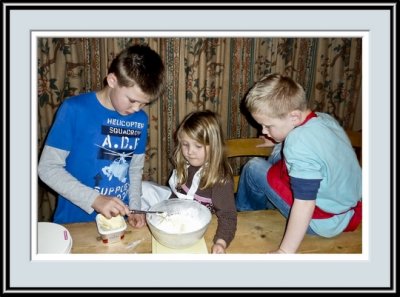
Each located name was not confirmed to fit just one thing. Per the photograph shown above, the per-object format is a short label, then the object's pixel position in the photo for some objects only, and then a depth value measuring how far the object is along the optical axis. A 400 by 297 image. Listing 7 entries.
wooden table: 1.08
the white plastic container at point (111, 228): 1.09
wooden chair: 1.93
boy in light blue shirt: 1.09
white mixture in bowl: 1.16
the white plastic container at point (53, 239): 0.96
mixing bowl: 1.04
